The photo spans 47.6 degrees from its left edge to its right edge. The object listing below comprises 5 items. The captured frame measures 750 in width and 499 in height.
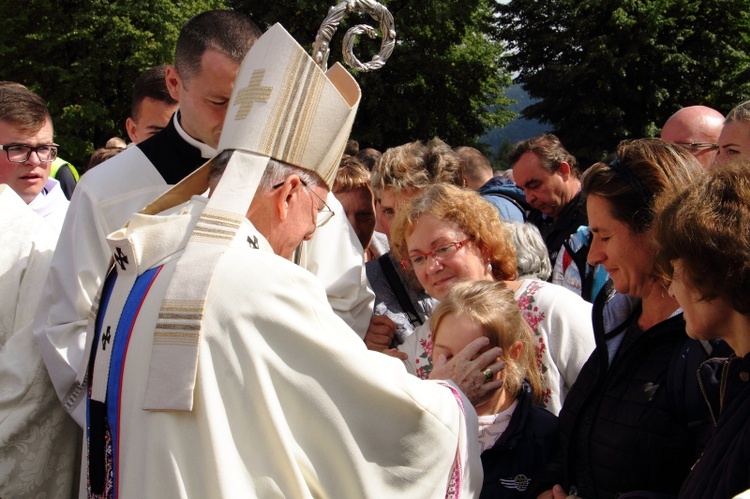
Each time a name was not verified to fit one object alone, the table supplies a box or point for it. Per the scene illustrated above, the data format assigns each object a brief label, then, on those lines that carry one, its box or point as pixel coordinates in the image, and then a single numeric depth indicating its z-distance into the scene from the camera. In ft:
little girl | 9.25
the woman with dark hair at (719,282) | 6.12
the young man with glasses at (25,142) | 13.50
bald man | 16.37
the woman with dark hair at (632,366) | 8.12
